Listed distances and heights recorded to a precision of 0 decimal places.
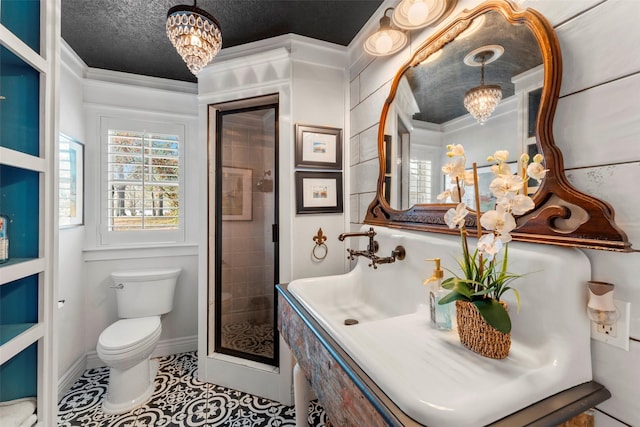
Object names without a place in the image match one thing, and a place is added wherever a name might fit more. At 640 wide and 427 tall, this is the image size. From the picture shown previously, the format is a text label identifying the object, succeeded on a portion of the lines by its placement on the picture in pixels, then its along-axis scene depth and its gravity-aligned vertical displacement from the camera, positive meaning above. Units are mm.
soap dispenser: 897 -308
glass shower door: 1984 -160
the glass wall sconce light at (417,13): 1098 +836
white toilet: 1722 -809
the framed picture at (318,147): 1759 +435
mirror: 709 +325
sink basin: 557 -373
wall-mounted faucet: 1229 -190
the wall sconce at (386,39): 1317 +852
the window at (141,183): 2203 +245
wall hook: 1827 -228
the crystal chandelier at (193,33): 1207 +815
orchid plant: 677 -60
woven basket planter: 708 -325
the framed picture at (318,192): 1781 +140
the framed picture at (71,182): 1859 +224
